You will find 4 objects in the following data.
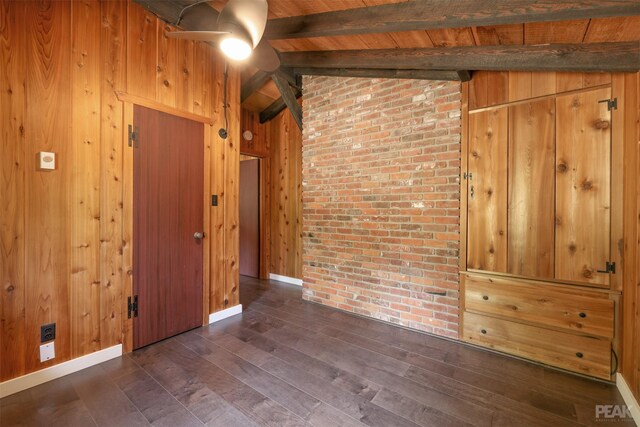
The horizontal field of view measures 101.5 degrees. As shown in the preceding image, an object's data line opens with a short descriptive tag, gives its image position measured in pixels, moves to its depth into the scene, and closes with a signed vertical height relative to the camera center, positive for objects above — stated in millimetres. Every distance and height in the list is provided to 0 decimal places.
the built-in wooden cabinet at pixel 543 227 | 1896 -130
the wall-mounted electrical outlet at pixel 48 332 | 1817 -860
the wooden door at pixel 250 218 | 4809 -136
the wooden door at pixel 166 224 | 2283 -125
